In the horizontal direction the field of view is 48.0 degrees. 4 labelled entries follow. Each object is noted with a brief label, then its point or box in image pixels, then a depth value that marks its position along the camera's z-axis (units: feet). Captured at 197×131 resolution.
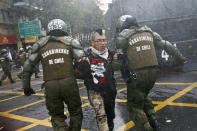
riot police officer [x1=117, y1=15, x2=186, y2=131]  10.50
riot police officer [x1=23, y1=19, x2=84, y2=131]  10.00
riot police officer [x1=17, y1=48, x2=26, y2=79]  38.58
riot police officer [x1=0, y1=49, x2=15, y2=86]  36.59
